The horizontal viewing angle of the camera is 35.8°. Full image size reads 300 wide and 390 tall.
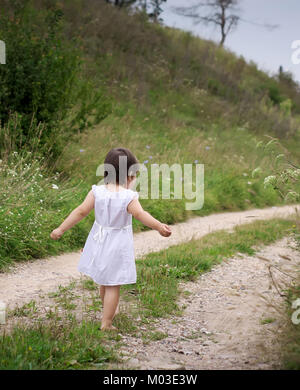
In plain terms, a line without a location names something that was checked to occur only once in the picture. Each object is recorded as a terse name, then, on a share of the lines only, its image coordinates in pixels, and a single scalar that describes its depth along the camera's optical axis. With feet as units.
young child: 11.95
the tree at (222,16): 78.46
